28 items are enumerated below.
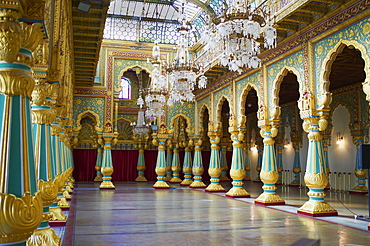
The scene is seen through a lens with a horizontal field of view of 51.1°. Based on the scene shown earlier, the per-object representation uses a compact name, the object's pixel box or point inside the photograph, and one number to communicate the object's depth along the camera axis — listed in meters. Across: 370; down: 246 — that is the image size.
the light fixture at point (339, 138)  15.86
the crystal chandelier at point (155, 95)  13.05
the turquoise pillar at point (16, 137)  2.39
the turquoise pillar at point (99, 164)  20.84
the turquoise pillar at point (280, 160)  19.70
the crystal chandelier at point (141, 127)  18.28
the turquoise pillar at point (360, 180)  14.23
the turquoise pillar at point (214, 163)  15.44
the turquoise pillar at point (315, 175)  8.62
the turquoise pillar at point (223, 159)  22.30
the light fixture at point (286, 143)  19.66
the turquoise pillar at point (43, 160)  4.55
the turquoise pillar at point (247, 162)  23.16
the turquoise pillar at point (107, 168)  16.61
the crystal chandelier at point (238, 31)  6.83
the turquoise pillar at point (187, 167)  19.47
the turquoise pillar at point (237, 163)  13.15
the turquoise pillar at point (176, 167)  21.80
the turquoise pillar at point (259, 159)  21.88
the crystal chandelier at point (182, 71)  10.43
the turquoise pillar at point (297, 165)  18.30
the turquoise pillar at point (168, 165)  23.53
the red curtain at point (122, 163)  22.47
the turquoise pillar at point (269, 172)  10.84
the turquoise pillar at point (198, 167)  17.50
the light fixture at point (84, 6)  8.37
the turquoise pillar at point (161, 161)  17.38
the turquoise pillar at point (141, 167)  23.03
